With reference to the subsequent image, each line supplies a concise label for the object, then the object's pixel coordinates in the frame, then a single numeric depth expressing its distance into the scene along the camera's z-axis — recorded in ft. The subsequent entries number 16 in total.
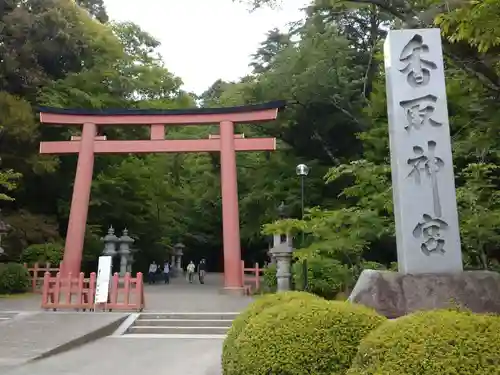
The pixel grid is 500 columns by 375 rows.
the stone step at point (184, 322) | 35.19
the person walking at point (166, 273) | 82.53
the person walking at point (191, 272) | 84.94
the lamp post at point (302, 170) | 45.04
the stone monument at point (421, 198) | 20.68
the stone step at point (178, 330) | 33.63
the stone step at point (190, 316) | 36.70
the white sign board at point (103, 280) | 38.88
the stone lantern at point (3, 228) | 47.92
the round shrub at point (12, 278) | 53.57
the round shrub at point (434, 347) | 9.04
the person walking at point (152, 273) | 82.38
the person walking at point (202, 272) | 81.51
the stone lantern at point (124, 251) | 75.51
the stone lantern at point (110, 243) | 73.98
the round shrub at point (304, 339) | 11.82
